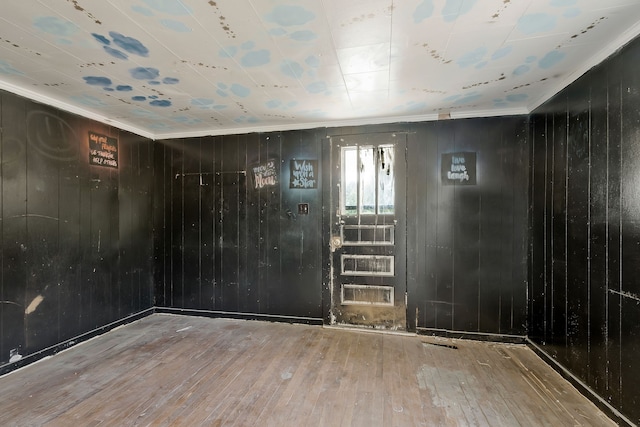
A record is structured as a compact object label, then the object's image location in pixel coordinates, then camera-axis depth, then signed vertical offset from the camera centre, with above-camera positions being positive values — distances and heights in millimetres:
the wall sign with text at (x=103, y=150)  3199 +703
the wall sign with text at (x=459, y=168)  3139 +446
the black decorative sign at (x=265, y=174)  3674 +460
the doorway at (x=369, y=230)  3334 -252
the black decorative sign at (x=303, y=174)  3578 +448
